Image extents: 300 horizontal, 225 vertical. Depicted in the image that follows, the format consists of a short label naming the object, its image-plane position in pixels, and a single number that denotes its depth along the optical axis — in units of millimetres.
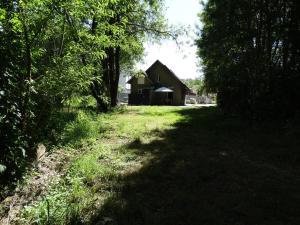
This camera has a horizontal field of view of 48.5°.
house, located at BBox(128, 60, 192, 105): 39688
